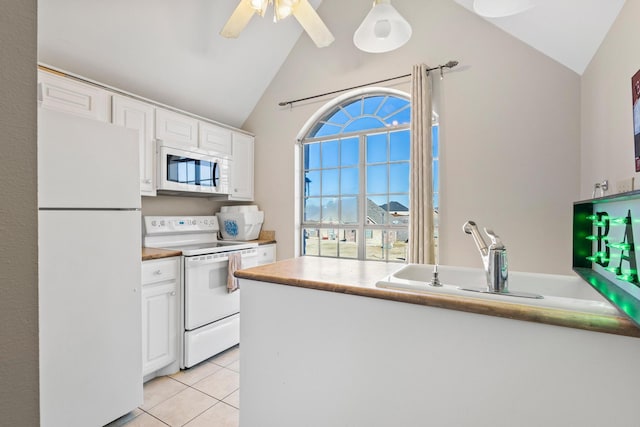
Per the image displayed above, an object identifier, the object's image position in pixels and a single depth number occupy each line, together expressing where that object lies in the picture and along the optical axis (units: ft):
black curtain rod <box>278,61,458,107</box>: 8.34
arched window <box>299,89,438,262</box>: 10.00
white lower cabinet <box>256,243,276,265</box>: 10.74
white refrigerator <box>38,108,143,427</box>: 4.88
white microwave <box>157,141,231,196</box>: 8.80
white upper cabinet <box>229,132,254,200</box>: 11.23
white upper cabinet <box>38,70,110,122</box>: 6.64
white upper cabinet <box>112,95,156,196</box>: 7.95
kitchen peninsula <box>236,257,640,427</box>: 2.73
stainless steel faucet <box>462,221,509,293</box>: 3.76
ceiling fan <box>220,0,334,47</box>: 6.14
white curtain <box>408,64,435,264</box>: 8.29
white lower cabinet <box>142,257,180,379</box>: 6.96
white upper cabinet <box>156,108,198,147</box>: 8.91
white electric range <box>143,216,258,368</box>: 7.75
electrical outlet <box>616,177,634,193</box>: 4.18
